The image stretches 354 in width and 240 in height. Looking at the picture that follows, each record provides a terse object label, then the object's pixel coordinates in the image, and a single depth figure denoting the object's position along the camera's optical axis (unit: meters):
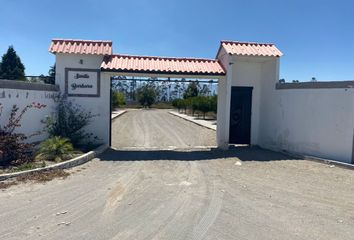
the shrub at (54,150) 10.26
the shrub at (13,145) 9.46
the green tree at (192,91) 57.75
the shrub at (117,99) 54.09
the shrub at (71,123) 12.23
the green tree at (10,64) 47.23
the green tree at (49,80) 17.05
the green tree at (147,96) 73.98
